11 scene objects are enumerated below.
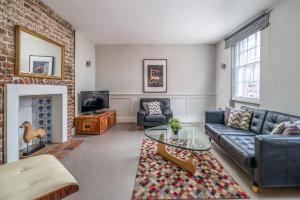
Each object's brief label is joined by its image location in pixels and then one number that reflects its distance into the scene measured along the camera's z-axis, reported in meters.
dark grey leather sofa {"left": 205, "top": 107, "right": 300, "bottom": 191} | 1.33
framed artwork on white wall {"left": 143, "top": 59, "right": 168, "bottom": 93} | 4.21
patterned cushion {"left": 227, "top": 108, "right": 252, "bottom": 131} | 2.34
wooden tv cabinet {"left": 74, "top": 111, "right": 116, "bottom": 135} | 3.17
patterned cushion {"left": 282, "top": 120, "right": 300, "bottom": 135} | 1.48
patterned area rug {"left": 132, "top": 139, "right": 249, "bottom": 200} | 1.37
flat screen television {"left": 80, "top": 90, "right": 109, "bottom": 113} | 3.27
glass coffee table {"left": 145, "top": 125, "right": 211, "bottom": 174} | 1.70
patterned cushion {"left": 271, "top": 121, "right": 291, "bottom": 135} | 1.60
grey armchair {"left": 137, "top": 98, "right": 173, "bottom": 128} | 3.50
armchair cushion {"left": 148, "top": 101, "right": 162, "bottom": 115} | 3.78
